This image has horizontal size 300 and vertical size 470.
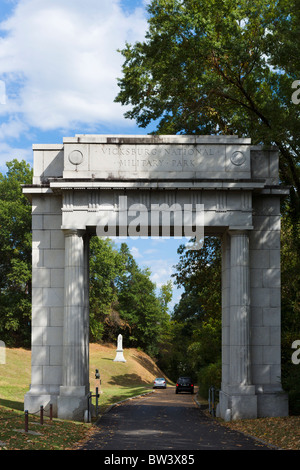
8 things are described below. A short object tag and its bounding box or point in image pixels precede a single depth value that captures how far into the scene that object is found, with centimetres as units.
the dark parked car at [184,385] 5028
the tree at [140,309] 8300
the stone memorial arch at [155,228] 2180
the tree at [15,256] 5809
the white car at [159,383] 5881
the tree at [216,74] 2358
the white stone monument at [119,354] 6675
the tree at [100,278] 6531
